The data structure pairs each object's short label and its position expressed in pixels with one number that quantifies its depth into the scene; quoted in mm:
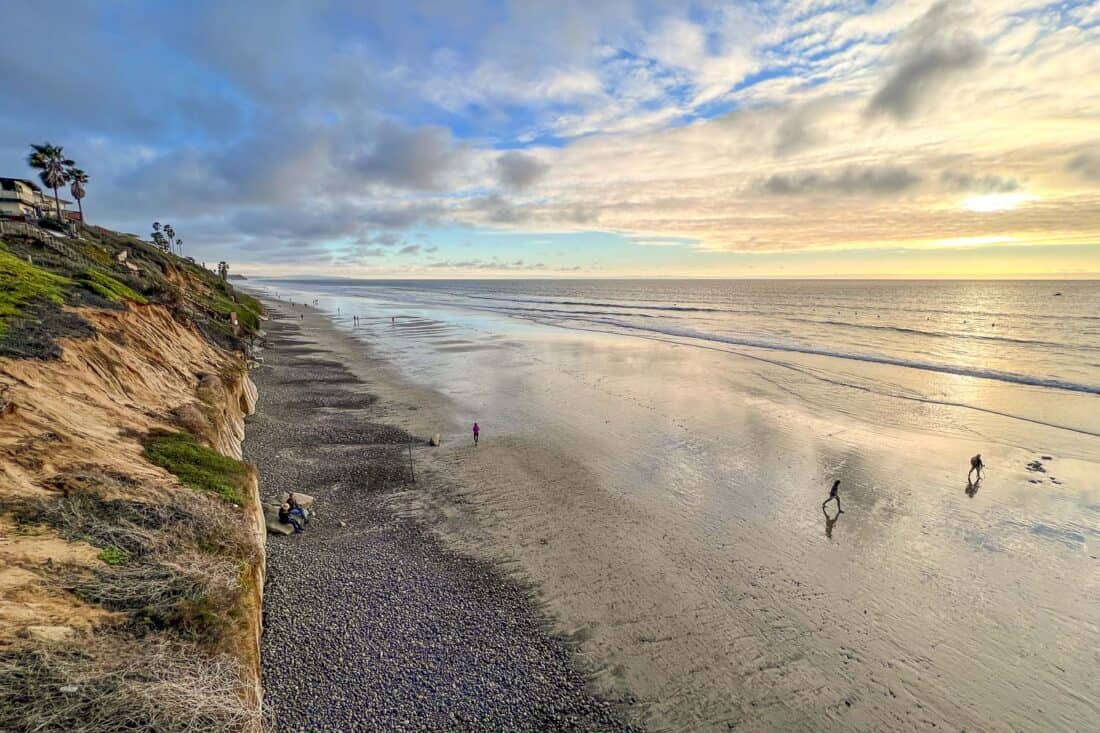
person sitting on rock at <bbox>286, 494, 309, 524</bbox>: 16531
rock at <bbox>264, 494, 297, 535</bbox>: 16016
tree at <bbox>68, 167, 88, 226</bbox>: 56262
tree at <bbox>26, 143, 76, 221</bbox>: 50656
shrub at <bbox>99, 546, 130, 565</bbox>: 9172
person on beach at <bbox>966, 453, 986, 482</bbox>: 20656
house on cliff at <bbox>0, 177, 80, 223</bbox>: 50594
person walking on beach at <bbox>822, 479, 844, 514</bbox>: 17703
